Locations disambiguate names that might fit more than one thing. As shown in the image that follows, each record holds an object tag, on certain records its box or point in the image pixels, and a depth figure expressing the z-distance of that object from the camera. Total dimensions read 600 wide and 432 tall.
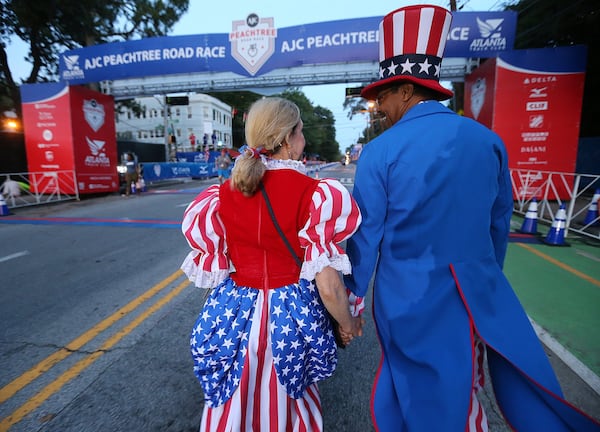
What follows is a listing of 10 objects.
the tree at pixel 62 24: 16.94
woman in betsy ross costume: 1.34
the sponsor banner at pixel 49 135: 12.19
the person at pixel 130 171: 13.31
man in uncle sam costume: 1.20
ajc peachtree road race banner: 9.15
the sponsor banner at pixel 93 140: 12.38
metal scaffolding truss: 10.48
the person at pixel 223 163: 14.73
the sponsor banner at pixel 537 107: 9.06
